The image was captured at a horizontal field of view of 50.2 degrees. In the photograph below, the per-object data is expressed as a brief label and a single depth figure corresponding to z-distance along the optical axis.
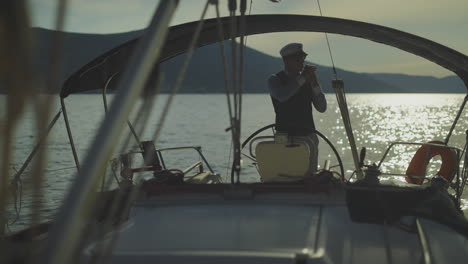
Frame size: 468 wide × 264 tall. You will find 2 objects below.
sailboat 1.42
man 5.11
